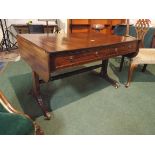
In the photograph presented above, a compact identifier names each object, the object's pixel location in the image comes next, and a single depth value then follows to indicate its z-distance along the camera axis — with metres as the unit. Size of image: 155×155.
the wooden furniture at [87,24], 4.14
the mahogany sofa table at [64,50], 1.29
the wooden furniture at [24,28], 4.00
